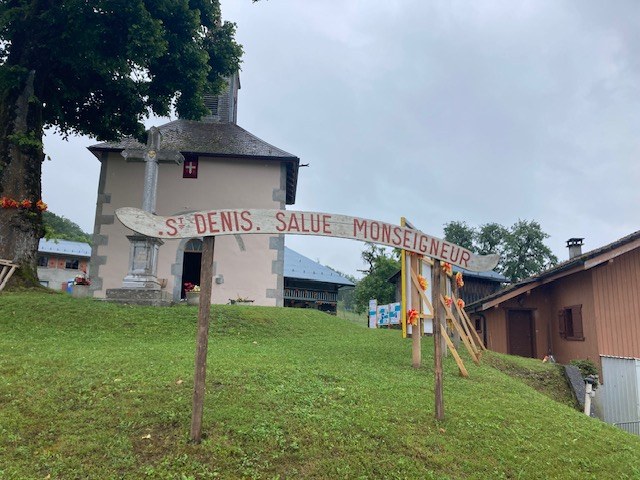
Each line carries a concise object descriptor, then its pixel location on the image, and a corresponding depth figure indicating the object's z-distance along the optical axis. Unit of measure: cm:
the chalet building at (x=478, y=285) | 2930
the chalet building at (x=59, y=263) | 3988
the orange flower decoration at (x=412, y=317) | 837
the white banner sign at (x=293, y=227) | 489
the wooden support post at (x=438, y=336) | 538
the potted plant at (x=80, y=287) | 1472
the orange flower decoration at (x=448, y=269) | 836
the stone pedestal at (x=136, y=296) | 1242
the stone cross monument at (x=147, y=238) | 1298
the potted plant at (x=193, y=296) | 1392
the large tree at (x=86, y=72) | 1241
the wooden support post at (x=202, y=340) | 446
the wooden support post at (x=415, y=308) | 783
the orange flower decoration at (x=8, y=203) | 1247
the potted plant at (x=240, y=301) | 1652
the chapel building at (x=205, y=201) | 1722
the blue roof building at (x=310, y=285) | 2744
